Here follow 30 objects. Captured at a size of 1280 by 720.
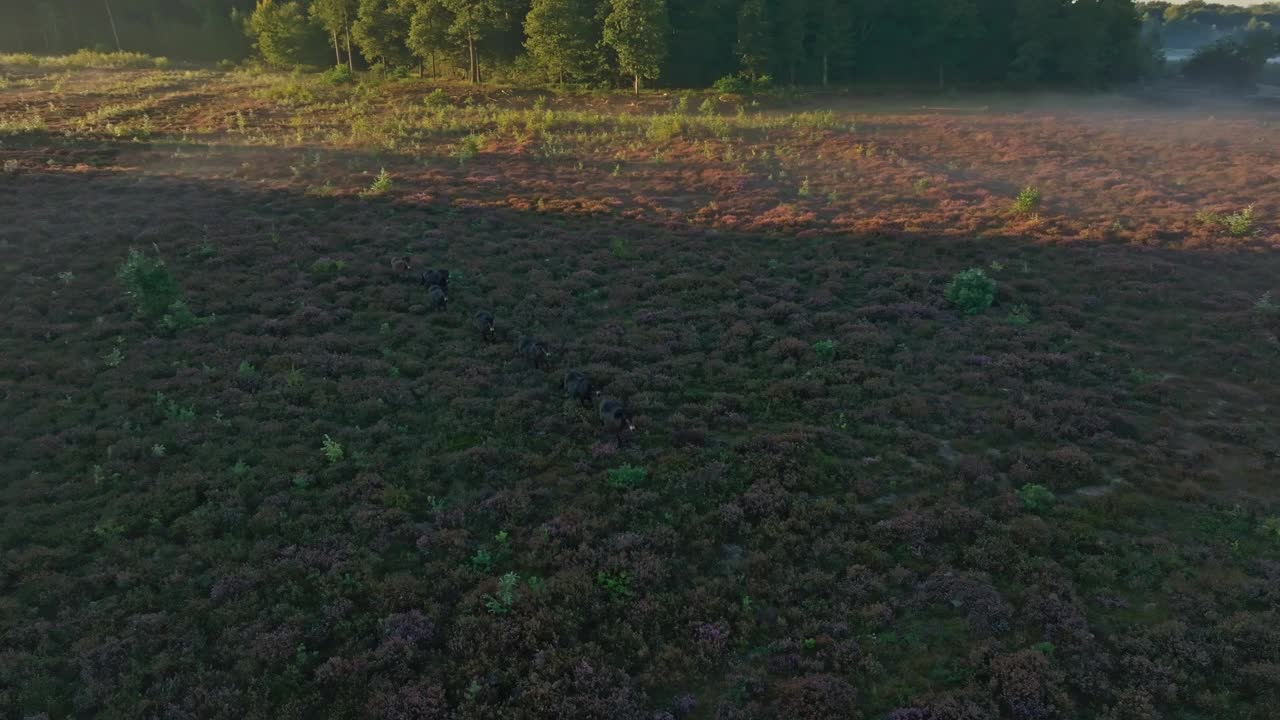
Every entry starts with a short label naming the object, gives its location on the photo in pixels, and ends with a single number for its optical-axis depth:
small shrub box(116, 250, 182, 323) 20.92
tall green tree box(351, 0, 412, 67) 79.50
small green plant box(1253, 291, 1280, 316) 22.14
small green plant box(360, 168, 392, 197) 34.97
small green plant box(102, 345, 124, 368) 18.45
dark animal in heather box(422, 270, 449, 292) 23.73
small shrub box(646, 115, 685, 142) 49.38
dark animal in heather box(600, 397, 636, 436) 15.55
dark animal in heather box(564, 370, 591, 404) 16.83
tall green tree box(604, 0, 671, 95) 68.69
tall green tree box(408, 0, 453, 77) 75.50
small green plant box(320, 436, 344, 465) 14.73
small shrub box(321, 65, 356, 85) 76.62
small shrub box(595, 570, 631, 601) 11.32
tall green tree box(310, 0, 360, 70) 81.62
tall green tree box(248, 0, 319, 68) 87.06
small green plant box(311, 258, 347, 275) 25.34
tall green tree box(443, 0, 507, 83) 75.19
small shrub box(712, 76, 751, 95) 74.50
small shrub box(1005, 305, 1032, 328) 22.00
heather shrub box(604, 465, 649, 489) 14.14
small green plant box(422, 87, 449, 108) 64.25
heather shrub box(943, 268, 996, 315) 23.14
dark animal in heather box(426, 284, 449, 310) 22.48
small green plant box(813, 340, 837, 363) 19.94
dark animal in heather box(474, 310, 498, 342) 20.53
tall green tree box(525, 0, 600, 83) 72.25
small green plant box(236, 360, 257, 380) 17.91
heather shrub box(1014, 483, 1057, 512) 13.45
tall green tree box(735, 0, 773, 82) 73.69
